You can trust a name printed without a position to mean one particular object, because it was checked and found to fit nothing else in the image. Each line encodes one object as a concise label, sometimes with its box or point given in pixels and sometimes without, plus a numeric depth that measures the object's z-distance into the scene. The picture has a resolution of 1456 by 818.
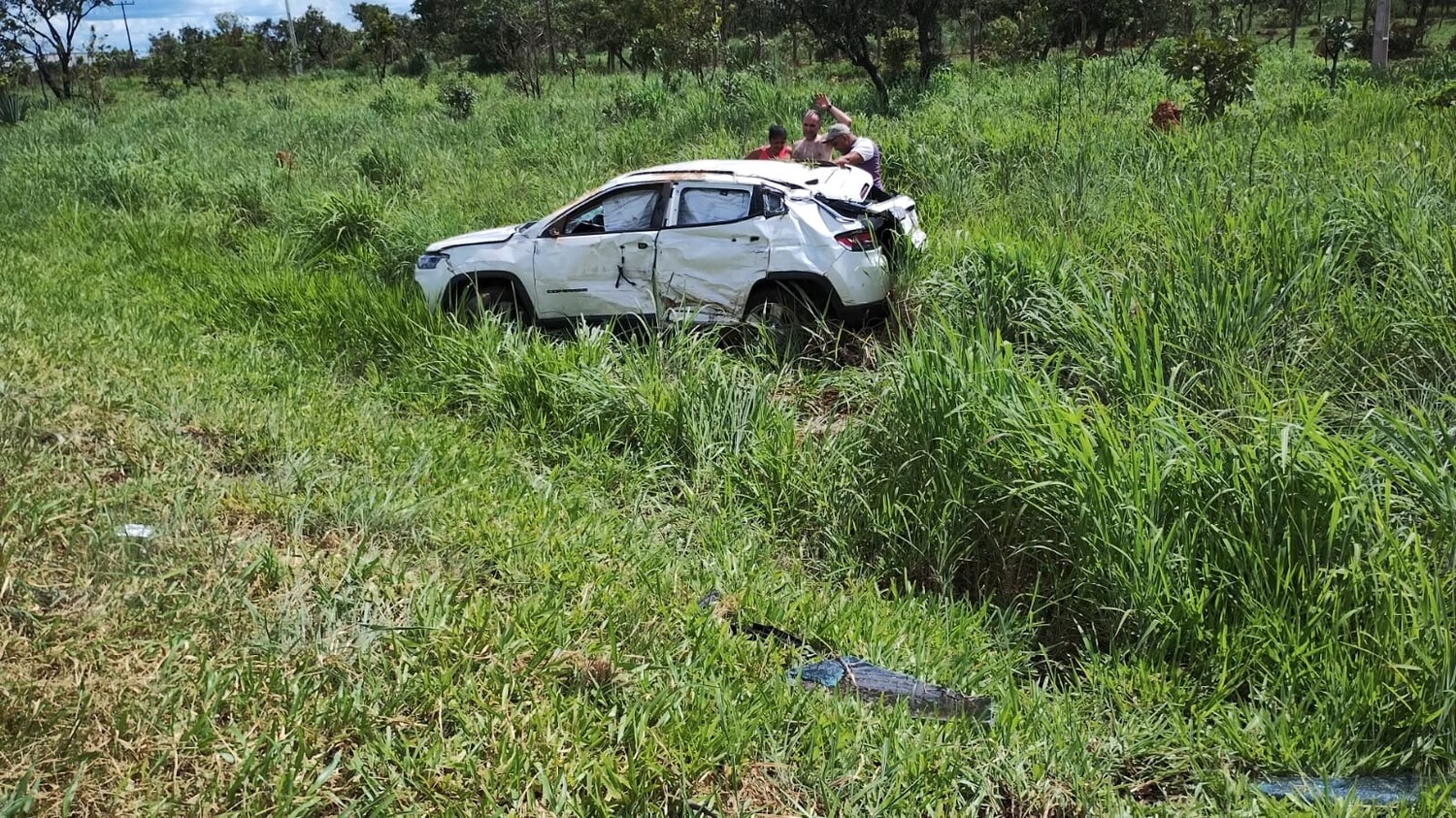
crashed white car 6.76
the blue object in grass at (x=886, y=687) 3.05
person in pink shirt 9.45
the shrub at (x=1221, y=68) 11.04
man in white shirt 8.75
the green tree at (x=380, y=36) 39.22
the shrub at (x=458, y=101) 19.28
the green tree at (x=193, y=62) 37.59
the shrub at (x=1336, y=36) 16.29
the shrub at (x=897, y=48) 19.69
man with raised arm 9.21
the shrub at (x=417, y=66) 38.12
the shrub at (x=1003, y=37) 25.09
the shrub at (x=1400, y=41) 24.89
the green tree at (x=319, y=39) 53.34
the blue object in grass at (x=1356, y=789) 2.66
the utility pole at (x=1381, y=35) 17.58
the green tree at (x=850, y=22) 16.09
